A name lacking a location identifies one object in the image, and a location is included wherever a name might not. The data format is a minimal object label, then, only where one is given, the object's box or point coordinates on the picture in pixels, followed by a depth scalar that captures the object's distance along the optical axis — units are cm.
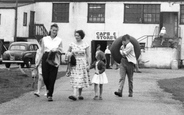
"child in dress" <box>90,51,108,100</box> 1377
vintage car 3238
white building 4203
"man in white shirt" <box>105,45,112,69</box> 3552
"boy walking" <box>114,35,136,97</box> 1462
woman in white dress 1330
